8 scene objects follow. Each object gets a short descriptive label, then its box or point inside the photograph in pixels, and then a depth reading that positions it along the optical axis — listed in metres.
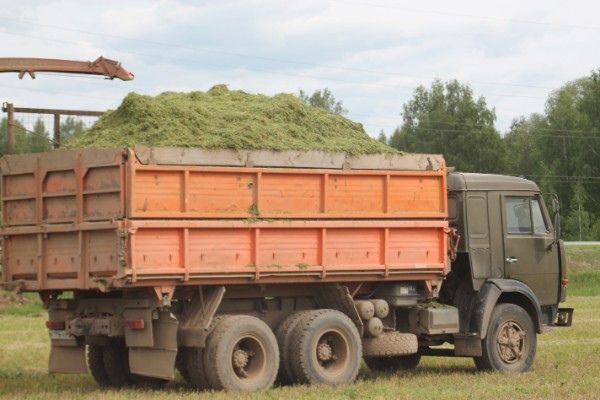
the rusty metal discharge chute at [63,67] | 18.16
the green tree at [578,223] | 68.38
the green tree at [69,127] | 48.06
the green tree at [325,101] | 99.56
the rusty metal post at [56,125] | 25.17
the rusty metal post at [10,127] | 26.39
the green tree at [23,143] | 46.92
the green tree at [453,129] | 89.69
